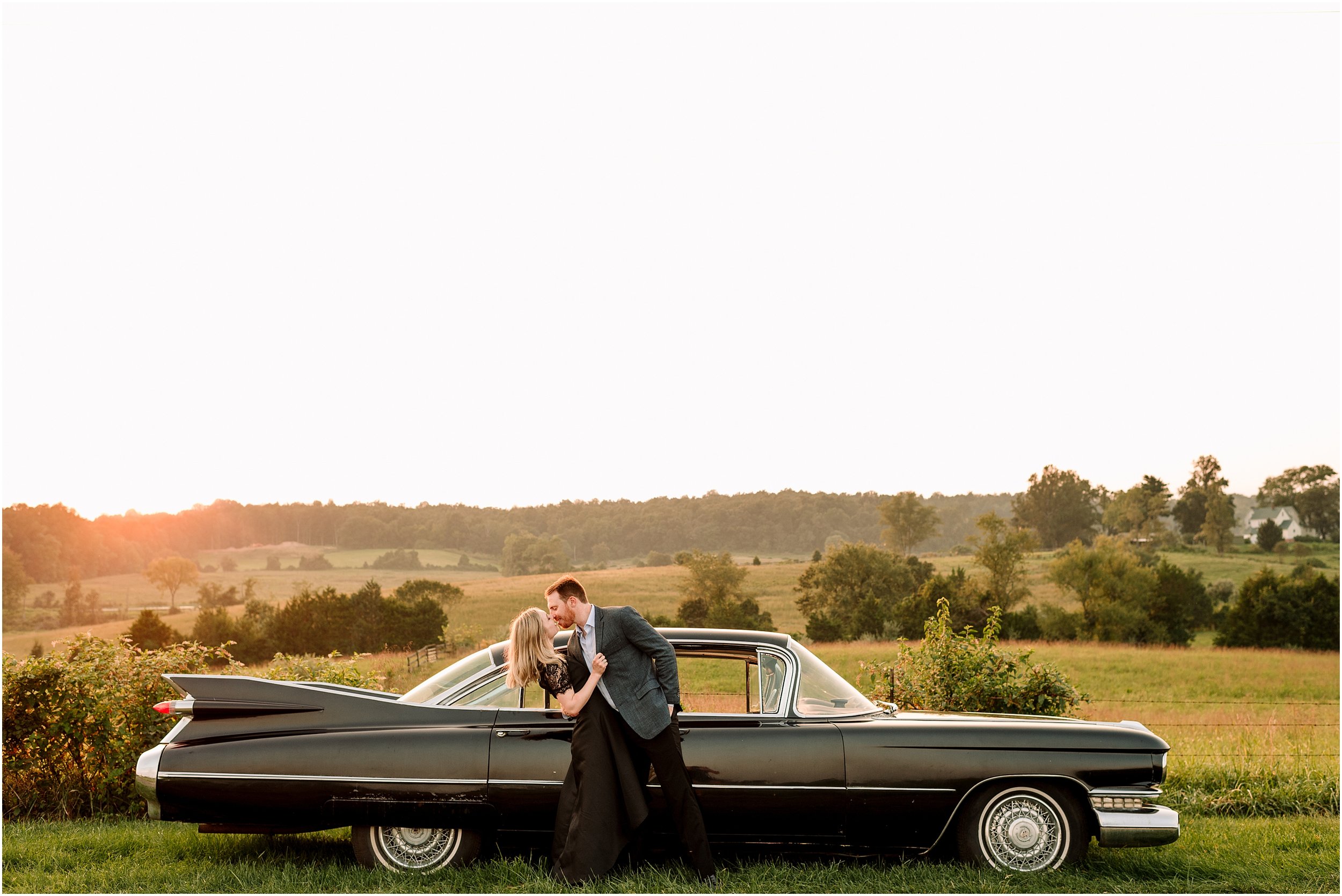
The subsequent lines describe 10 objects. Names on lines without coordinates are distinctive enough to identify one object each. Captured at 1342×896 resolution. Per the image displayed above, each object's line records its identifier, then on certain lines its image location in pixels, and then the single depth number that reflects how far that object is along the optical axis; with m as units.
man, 5.69
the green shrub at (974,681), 9.64
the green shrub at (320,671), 8.78
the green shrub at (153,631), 41.66
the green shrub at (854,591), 51.69
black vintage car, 5.83
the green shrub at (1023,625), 51.34
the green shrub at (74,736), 8.12
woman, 5.62
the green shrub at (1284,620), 52.41
